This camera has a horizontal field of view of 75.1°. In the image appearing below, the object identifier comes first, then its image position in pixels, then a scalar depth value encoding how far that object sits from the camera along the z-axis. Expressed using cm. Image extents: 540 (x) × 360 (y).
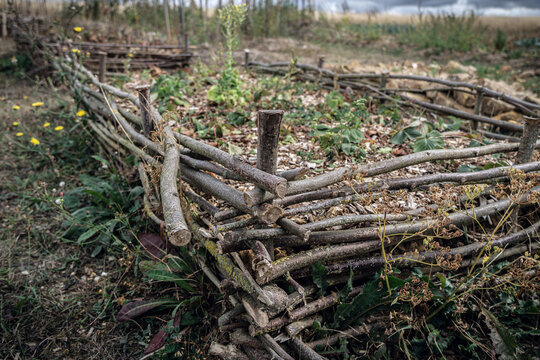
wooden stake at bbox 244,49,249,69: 658
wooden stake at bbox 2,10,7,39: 824
